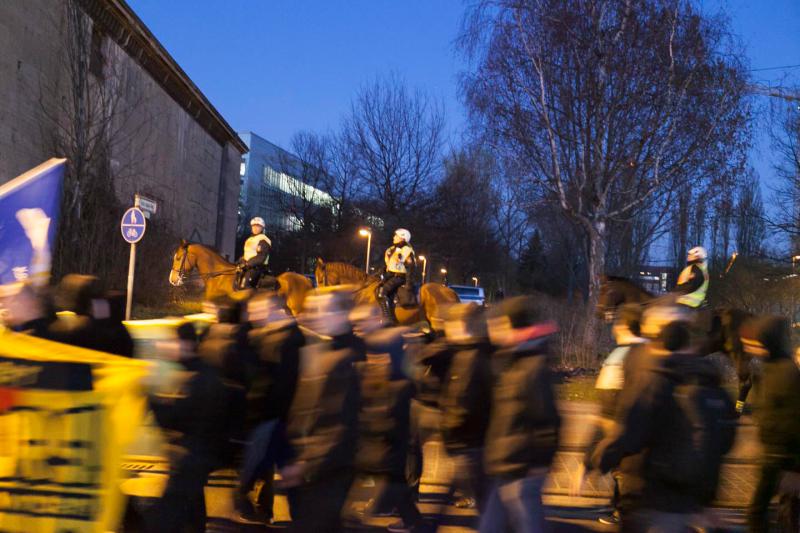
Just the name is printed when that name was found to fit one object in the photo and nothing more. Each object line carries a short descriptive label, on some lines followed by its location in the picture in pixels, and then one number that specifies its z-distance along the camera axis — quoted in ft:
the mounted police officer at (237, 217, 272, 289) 43.98
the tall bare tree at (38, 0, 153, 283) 71.26
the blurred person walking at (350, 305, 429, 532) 16.58
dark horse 32.35
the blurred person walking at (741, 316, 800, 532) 17.19
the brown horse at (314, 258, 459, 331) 42.93
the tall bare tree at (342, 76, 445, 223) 136.87
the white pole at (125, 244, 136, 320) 37.63
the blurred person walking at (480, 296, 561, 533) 14.90
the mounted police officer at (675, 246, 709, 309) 33.09
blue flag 23.77
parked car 96.24
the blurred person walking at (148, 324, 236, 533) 15.30
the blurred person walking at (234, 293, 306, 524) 18.76
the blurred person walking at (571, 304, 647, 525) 20.31
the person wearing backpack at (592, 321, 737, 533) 14.20
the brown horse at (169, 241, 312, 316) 45.52
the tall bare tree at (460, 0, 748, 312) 63.62
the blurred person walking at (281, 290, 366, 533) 15.23
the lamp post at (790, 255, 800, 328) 84.43
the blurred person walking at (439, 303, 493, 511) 16.62
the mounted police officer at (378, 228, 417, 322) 44.09
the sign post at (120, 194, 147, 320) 39.96
